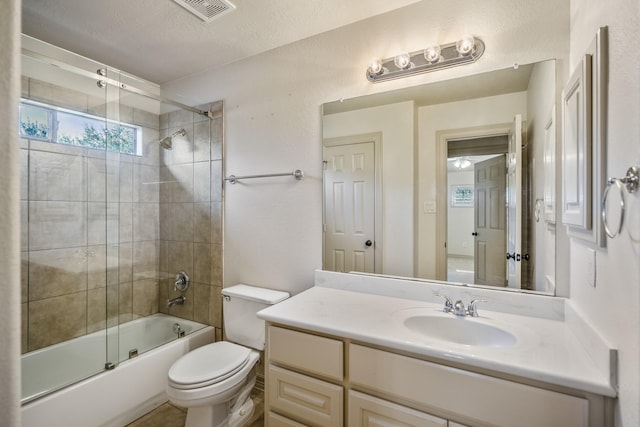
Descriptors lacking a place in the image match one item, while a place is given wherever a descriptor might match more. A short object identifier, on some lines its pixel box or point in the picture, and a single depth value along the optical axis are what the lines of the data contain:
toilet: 1.47
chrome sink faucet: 1.30
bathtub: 1.44
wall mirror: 1.33
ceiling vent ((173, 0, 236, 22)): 1.56
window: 1.81
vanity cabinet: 0.85
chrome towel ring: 0.65
